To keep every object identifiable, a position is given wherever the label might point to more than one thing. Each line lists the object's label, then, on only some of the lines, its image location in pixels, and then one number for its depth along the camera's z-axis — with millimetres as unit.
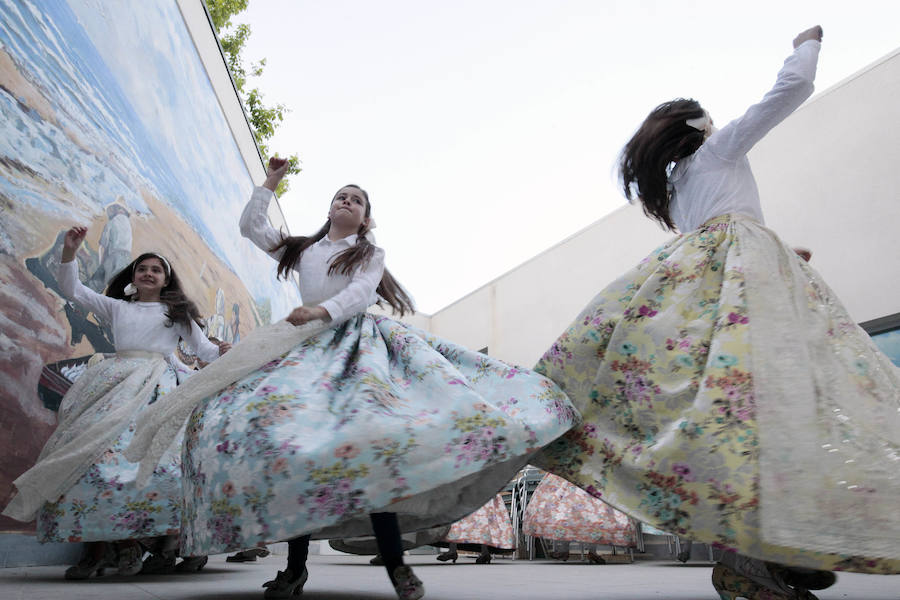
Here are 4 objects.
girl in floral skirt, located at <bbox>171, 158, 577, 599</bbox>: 1558
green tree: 10688
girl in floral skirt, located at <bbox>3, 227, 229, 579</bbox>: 2611
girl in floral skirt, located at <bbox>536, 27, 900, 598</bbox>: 1464
